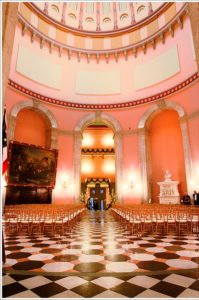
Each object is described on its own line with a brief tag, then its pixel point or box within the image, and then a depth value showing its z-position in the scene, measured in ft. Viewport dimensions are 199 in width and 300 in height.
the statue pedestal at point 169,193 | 47.52
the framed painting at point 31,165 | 44.91
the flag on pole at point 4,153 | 14.03
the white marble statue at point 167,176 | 49.41
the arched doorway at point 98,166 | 81.15
